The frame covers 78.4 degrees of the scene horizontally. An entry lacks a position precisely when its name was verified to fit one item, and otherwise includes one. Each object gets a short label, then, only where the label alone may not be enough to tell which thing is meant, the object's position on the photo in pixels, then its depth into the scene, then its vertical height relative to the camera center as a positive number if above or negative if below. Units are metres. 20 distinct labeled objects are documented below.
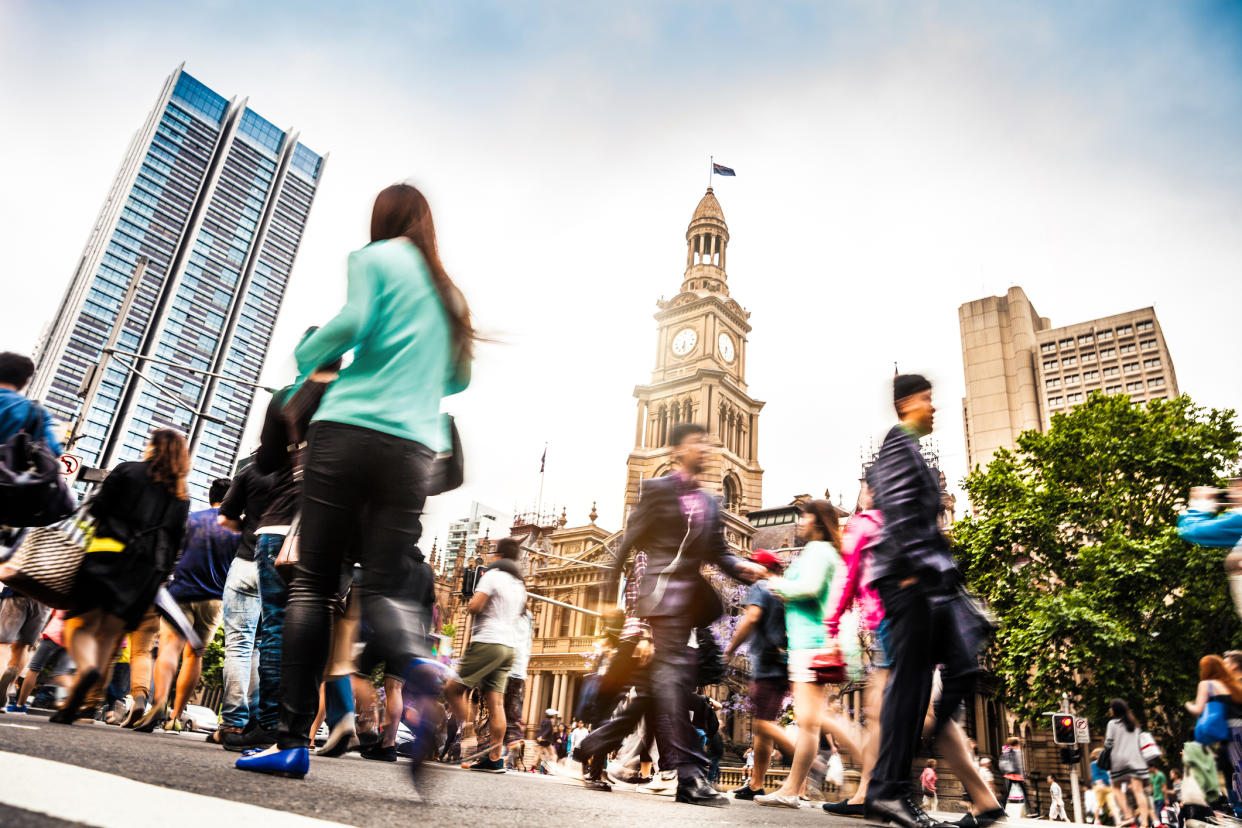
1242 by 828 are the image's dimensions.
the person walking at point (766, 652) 5.73 +0.58
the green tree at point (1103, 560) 19.73 +5.47
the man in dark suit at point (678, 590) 4.17 +0.71
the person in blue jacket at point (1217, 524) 4.24 +1.36
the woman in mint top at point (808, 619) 4.91 +0.74
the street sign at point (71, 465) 11.39 +2.80
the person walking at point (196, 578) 5.93 +0.72
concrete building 68.06 +36.92
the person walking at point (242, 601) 4.94 +0.49
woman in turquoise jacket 2.45 +0.67
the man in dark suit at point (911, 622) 3.03 +0.49
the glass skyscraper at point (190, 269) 101.19 +55.29
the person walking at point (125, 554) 4.75 +0.68
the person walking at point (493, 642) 6.70 +0.53
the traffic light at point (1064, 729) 14.77 +0.69
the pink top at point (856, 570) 4.33 +0.93
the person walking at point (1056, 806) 23.14 -1.13
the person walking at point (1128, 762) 9.87 +0.14
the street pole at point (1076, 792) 15.73 -0.47
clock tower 51.94 +22.36
